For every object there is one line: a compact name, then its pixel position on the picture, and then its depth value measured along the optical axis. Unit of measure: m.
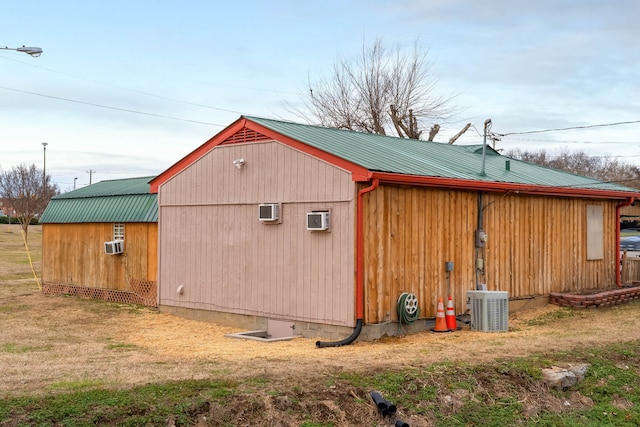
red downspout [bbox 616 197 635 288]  18.34
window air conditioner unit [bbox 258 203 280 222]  13.44
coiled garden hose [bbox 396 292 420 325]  12.44
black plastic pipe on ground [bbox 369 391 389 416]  8.04
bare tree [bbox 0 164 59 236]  45.75
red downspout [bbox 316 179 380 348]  11.95
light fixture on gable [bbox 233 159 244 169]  14.22
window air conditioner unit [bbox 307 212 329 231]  12.47
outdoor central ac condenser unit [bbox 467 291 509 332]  13.11
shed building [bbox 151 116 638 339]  12.32
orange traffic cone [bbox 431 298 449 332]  13.06
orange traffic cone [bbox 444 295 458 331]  13.20
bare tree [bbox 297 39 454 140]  34.38
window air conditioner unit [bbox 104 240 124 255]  18.92
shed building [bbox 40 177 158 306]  18.38
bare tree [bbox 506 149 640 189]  66.12
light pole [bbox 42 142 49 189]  50.22
